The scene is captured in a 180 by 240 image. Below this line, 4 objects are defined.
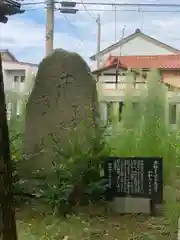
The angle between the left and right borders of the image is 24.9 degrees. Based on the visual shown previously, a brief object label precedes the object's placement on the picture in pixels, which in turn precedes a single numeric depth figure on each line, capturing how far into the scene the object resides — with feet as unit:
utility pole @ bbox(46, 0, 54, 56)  29.37
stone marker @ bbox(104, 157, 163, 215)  11.56
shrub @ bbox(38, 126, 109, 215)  11.02
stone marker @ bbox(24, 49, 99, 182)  13.14
